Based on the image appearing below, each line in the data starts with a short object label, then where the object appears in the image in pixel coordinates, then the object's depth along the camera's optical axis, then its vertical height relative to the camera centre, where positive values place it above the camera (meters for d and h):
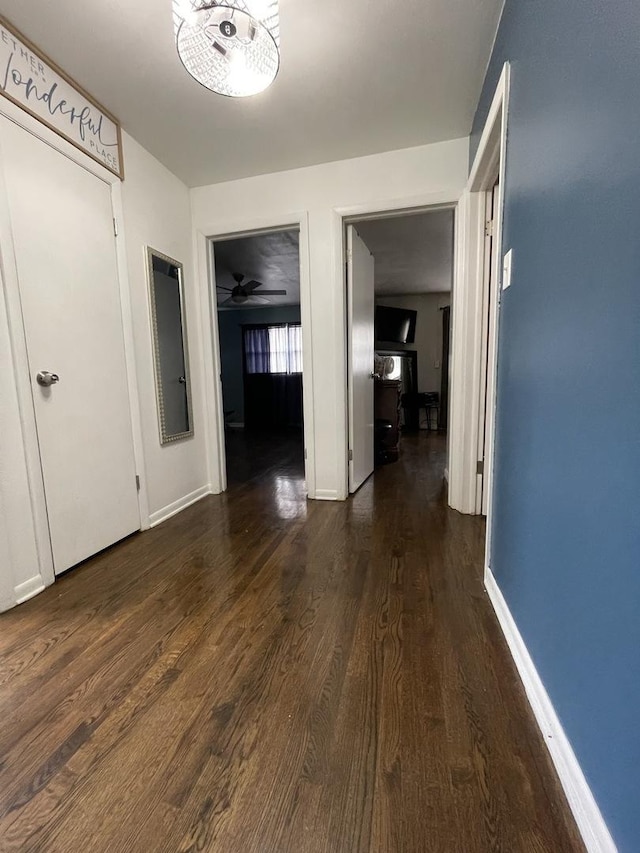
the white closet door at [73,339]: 1.60 +0.18
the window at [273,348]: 6.50 +0.41
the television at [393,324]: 5.78 +0.73
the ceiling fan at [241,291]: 4.57 +1.04
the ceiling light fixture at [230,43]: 1.22 +1.16
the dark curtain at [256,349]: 6.60 +0.41
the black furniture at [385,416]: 3.81 -0.49
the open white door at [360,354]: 2.66 +0.12
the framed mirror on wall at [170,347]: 2.39 +0.18
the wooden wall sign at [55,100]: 1.48 +1.26
